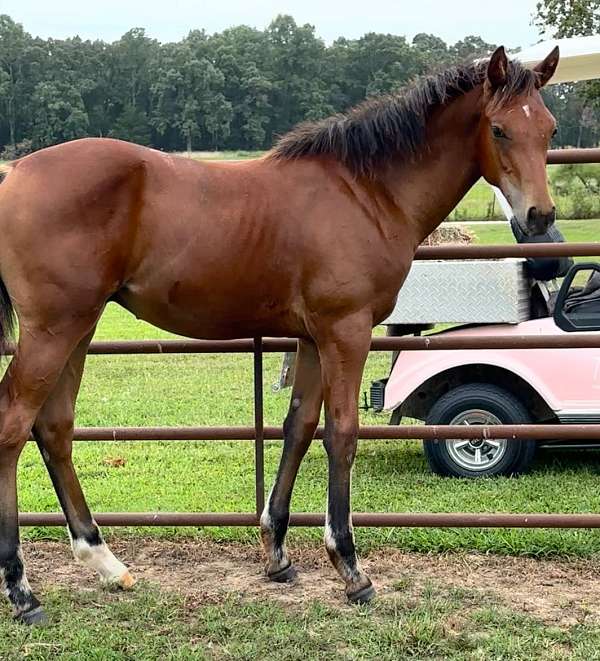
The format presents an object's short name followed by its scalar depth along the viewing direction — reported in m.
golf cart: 4.90
